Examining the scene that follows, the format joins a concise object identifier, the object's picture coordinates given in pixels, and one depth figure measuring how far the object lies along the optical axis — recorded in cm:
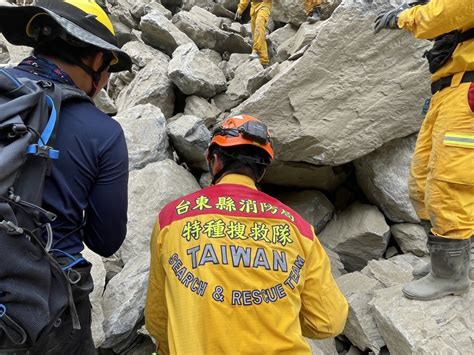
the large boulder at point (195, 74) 612
